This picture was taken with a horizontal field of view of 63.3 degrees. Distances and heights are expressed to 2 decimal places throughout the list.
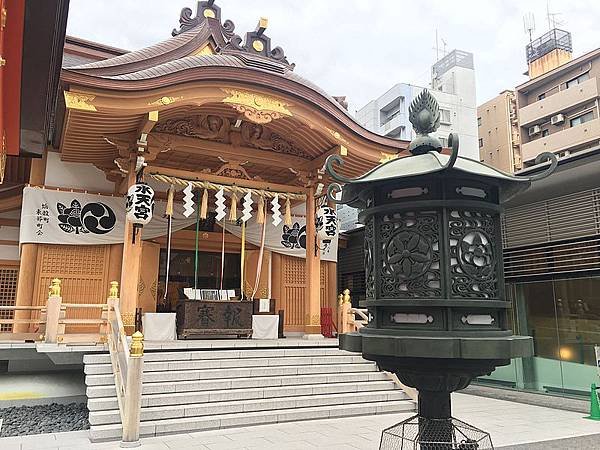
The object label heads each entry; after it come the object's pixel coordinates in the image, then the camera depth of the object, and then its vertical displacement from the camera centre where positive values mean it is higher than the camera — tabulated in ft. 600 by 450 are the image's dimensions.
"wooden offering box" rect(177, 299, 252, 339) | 33.17 -0.37
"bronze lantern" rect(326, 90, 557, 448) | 9.00 +0.73
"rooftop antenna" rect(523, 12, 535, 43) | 110.81 +63.64
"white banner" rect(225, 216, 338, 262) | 40.81 +6.45
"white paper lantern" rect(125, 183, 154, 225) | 29.43 +6.54
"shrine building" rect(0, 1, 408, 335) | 29.86 +10.16
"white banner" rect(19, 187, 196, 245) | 33.53 +6.61
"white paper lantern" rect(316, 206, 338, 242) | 35.65 +6.44
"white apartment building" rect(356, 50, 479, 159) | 112.16 +50.39
